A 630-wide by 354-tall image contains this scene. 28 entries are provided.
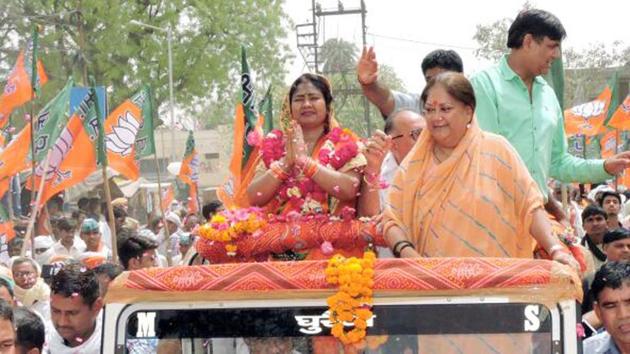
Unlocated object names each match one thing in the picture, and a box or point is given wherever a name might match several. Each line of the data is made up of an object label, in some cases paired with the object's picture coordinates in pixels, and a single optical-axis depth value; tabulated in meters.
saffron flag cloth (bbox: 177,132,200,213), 17.56
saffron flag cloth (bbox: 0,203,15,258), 10.36
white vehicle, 3.49
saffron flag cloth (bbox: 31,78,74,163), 11.41
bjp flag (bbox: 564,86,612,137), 20.02
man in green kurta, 5.06
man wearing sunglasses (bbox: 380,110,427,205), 5.46
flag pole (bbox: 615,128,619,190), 20.67
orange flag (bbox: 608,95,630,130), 19.57
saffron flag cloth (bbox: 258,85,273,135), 14.48
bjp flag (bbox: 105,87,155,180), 13.31
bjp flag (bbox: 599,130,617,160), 21.41
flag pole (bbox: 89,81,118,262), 11.01
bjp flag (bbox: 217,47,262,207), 9.26
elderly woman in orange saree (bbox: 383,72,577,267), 4.10
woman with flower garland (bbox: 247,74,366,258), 4.84
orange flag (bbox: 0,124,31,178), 11.30
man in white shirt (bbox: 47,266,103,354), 5.61
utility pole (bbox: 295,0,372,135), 28.08
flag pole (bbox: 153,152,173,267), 13.61
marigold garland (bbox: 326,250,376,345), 3.51
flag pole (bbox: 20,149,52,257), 9.68
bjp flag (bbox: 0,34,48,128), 12.24
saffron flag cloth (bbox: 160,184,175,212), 18.67
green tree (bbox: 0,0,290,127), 31.30
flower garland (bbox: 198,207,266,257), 4.52
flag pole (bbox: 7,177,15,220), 11.84
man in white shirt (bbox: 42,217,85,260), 11.19
